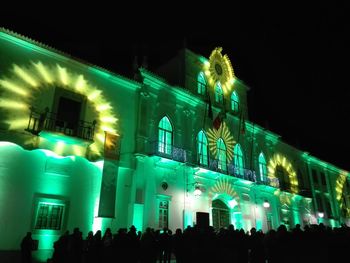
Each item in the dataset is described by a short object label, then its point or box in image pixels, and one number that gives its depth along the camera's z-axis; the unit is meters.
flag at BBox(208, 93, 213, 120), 20.23
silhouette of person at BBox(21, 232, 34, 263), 10.99
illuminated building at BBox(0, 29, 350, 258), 12.91
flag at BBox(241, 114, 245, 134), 22.32
